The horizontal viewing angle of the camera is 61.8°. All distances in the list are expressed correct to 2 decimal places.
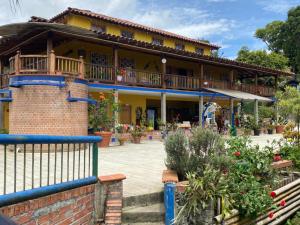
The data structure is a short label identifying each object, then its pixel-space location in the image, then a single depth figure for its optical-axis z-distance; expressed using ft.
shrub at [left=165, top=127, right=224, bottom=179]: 14.82
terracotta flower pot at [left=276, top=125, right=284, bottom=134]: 61.99
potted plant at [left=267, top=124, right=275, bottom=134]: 60.59
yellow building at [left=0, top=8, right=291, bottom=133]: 35.40
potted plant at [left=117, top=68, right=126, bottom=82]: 43.48
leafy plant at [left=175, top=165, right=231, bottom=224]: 12.26
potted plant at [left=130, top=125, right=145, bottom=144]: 40.24
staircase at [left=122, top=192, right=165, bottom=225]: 12.91
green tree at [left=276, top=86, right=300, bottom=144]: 29.08
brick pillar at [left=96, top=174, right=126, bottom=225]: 12.63
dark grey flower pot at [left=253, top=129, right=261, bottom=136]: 56.23
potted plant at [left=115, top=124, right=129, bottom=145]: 37.65
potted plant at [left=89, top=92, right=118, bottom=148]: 36.44
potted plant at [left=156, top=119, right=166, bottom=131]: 46.24
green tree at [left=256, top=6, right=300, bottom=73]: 101.90
